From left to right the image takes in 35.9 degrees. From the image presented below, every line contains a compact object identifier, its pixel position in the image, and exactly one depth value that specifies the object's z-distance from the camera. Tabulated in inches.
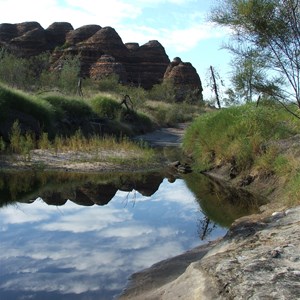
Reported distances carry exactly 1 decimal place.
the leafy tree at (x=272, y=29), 399.9
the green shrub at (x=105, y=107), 1203.2
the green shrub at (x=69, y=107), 1008.9
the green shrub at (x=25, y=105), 811.4
